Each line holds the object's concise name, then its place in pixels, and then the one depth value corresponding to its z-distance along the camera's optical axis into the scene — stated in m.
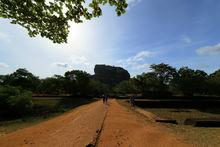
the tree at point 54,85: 30.20
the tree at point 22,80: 30.59
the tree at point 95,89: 31.77
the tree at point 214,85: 29.37
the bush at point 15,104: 17.07
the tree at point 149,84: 30.76
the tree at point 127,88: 33.83
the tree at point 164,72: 33.76
